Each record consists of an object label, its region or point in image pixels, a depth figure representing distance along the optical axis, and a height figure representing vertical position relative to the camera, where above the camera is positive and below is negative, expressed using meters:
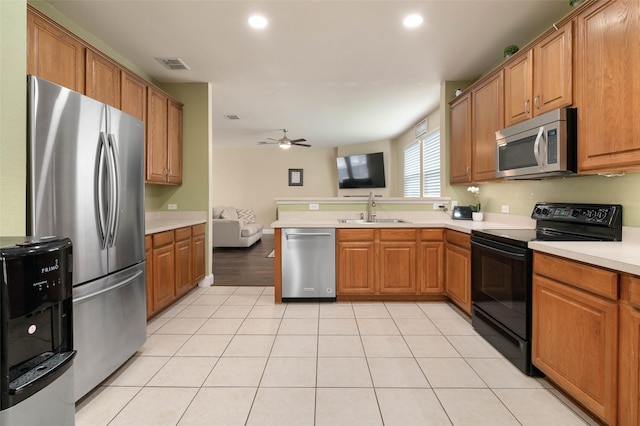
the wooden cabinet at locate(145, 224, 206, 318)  2.87 -0.58
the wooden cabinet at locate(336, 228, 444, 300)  3.42 -0.57
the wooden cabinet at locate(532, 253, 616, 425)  1.45 -0.65
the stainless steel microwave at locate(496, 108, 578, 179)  2.06 +0.45
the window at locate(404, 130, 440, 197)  5.75 +0.84
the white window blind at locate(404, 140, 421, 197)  6.66 +0.84
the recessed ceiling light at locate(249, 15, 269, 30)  2.68 +1.62
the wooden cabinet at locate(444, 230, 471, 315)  2.92 -0.61
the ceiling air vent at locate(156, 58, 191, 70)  3.47 +1.64
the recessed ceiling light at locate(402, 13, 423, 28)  2.68 +1.63
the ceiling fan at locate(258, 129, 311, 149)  7.21 +1.55
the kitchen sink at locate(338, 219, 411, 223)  3.88 -0.16
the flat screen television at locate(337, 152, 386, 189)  8.10 +0.99
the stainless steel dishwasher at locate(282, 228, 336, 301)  3.42 -0.60
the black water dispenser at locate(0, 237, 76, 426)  0.92 -0.40
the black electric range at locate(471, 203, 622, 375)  2.02 -0.41
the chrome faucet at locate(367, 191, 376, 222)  3.84 -0.03
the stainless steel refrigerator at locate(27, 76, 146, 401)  1.54 +0.00
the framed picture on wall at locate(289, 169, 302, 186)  9.70 +1.02
